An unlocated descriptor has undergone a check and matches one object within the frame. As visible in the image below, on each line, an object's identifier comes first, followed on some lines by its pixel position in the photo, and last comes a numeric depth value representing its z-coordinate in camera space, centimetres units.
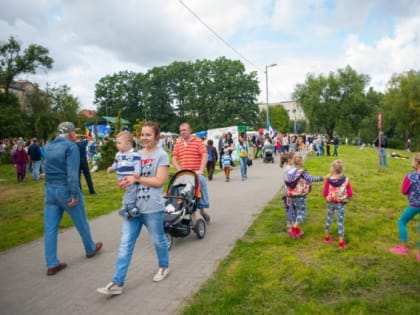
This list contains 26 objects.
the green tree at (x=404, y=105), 4959
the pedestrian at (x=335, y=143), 2624
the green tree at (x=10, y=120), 3853
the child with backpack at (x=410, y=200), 503
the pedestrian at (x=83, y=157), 1085
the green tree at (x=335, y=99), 5672
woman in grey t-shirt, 397
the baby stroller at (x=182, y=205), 561
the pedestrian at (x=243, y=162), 1369
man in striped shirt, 656
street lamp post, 3391
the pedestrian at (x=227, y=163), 1373
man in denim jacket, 477
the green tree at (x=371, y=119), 5807
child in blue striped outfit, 392
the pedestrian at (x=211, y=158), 1383
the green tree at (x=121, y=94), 7612
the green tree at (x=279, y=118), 8631
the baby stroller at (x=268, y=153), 2108
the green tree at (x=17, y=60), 4409
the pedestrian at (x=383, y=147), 1690
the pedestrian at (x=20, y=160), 1627
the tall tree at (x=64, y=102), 6010
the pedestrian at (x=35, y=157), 1631
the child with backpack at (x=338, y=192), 540
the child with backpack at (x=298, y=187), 588
